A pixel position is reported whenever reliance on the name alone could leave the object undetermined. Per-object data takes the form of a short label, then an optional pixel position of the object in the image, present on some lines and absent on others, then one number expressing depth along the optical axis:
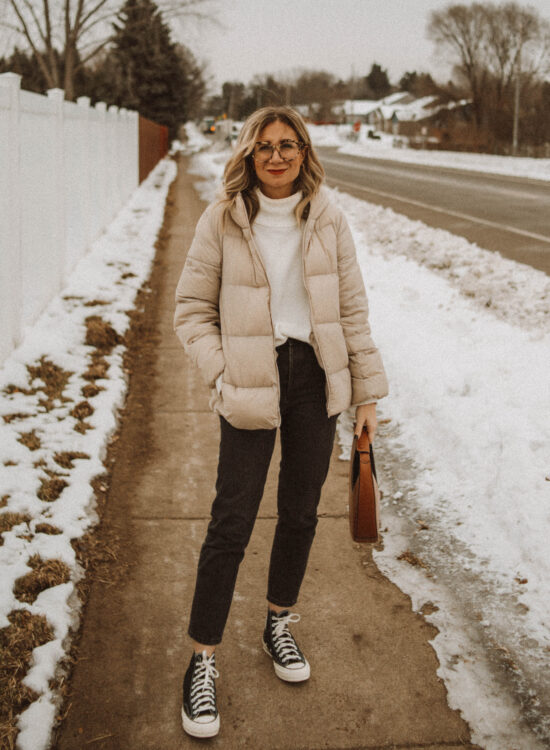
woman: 2.38
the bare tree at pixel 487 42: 73.00
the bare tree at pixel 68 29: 27.59
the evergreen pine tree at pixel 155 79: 42.81
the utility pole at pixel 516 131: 52.25
